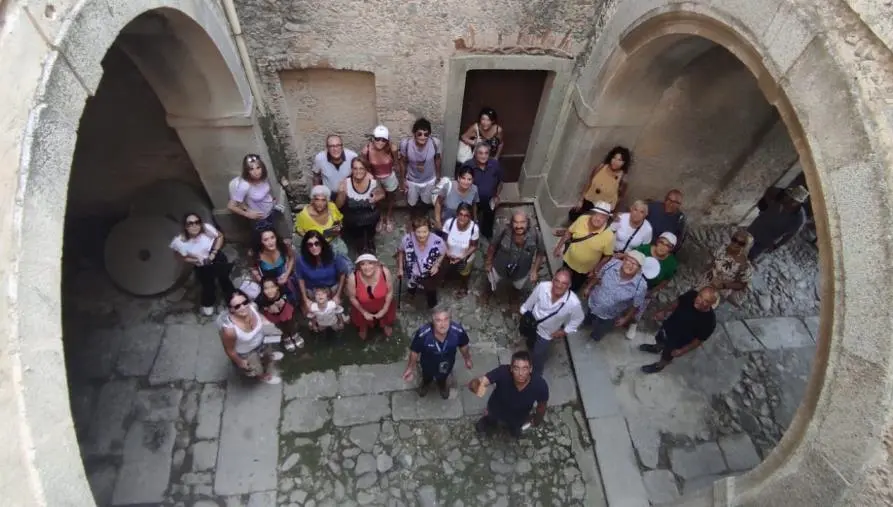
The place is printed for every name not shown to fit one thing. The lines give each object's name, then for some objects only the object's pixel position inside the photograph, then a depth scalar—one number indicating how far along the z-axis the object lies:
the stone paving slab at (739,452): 5.78
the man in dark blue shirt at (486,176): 6.12
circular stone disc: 6.38
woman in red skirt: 5.18
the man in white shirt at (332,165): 5.94
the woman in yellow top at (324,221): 5.56
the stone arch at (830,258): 2.88
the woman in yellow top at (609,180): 6.12
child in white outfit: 5.33
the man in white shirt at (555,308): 5.11
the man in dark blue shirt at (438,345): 4.88
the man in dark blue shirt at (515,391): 4.45
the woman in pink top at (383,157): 6.19
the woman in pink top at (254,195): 5.68
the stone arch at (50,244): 2.37
